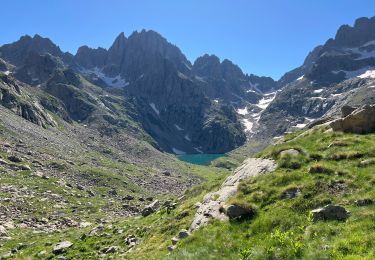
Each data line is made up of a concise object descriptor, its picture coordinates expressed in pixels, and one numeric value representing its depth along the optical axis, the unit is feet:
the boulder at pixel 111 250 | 88.18
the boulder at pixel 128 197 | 233.60
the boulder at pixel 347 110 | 103.70
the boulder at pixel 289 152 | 86.29
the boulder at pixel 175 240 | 70.66
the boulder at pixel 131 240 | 89.25
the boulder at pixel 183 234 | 71.07
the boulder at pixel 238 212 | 68.90
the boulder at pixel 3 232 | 122.62
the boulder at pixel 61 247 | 97.18
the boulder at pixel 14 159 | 249.75
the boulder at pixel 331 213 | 58.70
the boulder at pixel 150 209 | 126.52
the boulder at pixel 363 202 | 61.52
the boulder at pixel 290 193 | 70.33
